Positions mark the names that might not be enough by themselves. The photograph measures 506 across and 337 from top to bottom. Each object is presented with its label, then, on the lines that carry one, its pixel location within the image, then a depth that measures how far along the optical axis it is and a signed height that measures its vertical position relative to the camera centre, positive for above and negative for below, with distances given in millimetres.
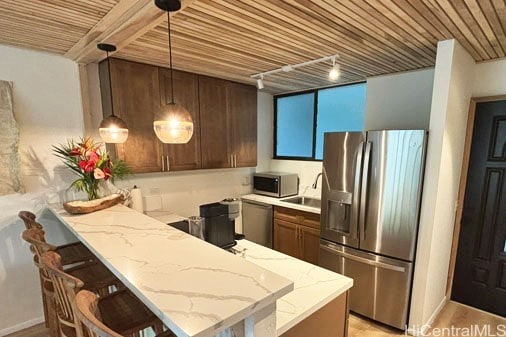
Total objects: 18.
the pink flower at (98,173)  2053 -257
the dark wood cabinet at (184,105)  2715 +382
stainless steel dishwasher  3453 -1092
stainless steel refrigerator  2160 -628
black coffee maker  1718 -556
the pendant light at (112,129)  1886 +82
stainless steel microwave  3510 -580
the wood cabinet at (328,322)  1229 -907
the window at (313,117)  3289 +333
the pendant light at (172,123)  1487 +99
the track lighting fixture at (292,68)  2318 +733
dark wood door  2469 -733
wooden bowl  1951 -496
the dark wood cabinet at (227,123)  3078 +228
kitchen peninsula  835 -536
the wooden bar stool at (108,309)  1065 -826
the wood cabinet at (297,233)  3000 -1098
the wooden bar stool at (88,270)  1382 -847
